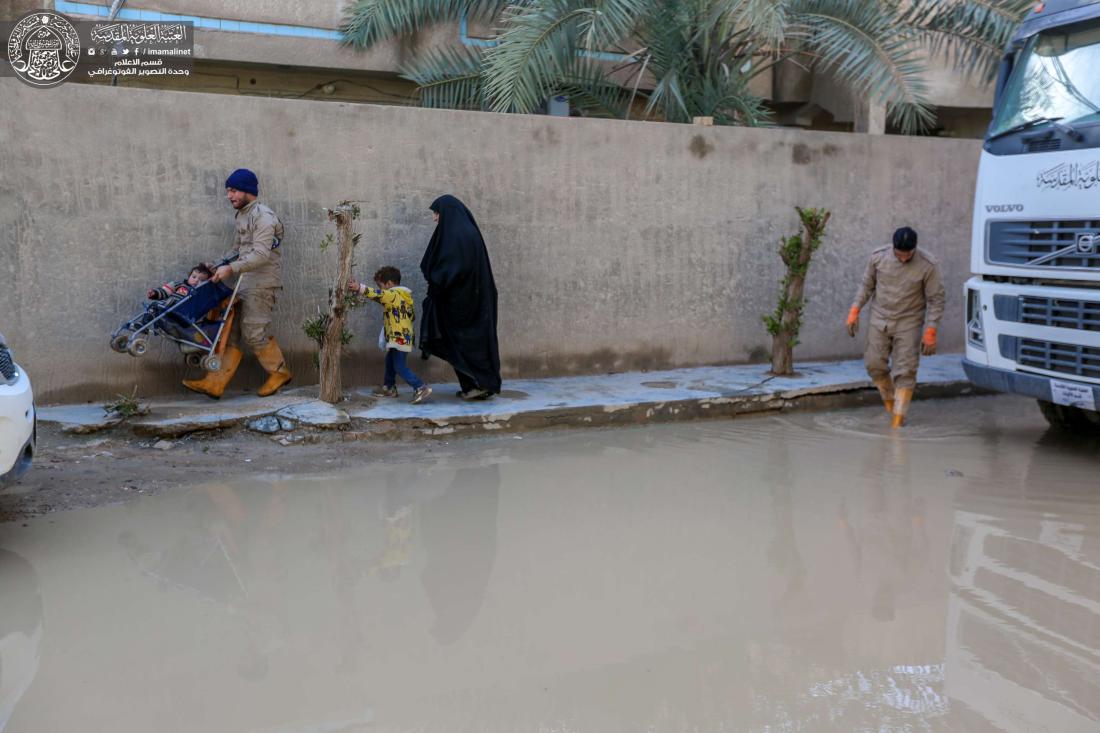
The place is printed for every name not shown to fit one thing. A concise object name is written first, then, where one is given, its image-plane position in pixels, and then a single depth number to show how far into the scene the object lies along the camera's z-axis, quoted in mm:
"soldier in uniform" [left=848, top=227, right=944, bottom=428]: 7664
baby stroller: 6898
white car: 4500
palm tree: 10203
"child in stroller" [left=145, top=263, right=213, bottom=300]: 7020
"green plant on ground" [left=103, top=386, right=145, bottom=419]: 6742
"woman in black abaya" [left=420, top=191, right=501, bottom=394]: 7703
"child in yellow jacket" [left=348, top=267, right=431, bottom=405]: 7590
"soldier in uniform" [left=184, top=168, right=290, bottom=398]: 7148
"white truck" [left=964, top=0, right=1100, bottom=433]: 6500
